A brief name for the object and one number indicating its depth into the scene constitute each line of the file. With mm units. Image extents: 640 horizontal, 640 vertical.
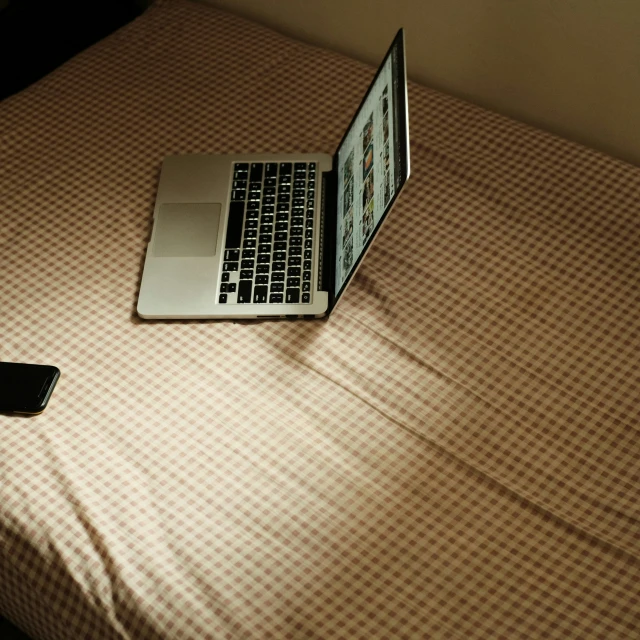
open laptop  1011
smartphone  975
